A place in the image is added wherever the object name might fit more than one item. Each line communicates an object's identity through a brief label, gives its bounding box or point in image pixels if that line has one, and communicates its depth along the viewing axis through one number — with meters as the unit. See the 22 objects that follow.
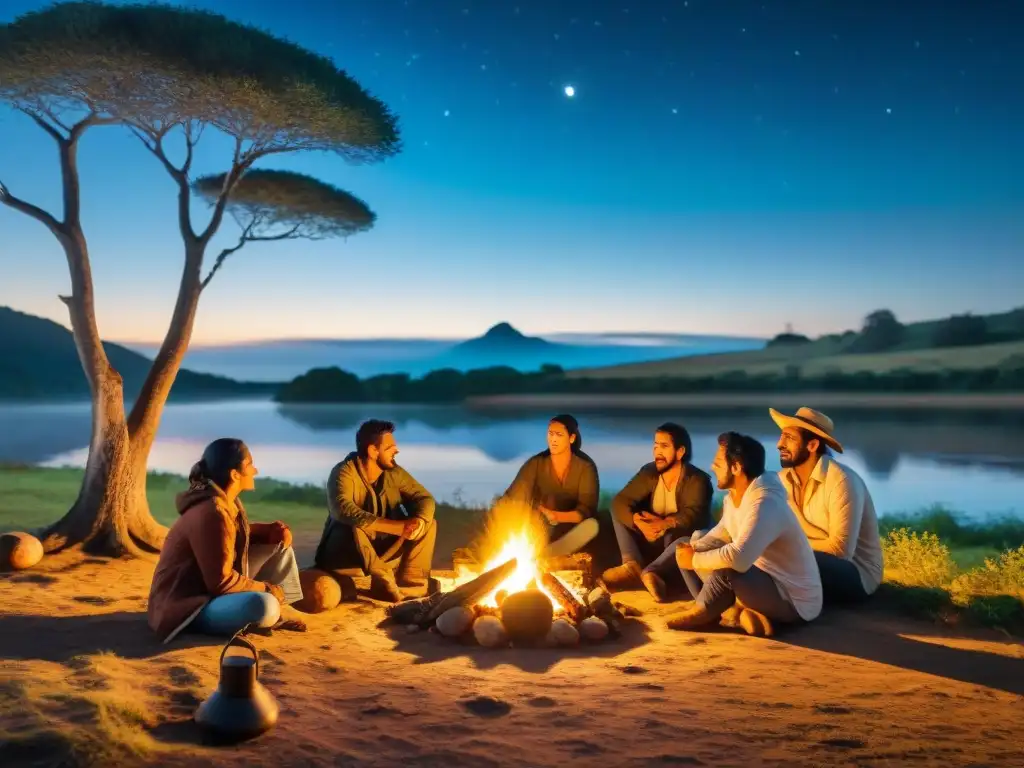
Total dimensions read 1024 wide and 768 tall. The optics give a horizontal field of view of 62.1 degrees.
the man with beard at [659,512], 6.98
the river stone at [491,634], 5.46
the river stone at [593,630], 5.59
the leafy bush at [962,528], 12.25
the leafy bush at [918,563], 7.01
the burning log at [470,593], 5.81
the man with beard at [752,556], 5.30
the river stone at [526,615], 5.51
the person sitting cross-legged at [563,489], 7.50
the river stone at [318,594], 6.41
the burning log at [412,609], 5.96
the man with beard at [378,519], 6.80
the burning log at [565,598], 5.83
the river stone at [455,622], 5.62
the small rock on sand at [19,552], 7.80
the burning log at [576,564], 6.84
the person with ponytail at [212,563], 4.98
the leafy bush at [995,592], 6.02
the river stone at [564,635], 5.51
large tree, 8.35
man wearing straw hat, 6.03
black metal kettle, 3.56
